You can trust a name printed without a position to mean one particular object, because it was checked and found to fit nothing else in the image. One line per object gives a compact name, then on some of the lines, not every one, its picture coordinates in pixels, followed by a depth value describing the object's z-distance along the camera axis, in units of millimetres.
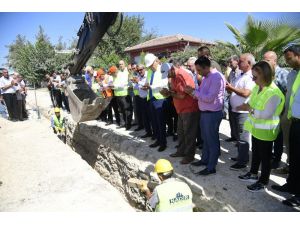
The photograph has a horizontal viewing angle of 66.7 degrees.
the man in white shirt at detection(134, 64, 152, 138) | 4604
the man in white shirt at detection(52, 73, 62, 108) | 9552
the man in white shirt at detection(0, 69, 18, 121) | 7642
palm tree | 6249
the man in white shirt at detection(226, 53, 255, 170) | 3033
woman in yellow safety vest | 2557
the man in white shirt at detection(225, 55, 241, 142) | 4315
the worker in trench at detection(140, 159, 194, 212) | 2060
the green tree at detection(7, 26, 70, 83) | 21607
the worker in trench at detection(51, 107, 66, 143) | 6932
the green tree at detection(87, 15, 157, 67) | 23795
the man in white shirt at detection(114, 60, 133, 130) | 5331
